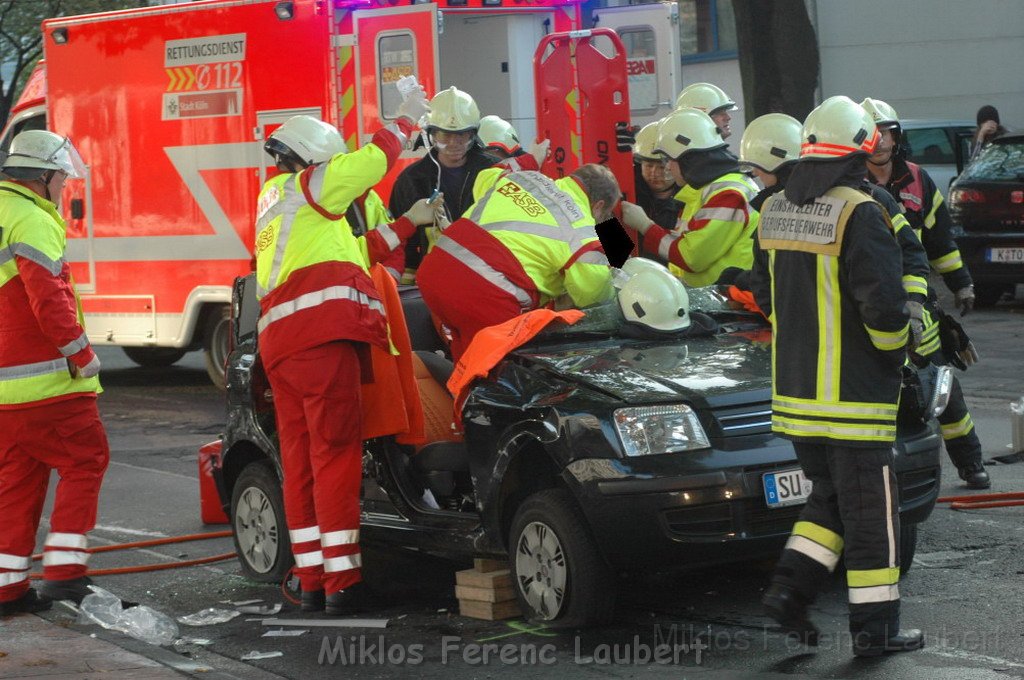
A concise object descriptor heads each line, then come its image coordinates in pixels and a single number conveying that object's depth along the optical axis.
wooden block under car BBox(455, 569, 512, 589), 12.98
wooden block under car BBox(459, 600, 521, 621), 13.00
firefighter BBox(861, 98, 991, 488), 16.78
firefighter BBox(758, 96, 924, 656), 11.27
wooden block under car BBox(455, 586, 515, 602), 12.95
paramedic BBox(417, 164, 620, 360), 14.36
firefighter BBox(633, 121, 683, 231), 18.61
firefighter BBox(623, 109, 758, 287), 16.14
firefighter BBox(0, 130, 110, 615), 14.15
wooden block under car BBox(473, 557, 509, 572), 13.24
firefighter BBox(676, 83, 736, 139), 19.08
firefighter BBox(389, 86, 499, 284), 18.19
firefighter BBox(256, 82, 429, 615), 13.66
